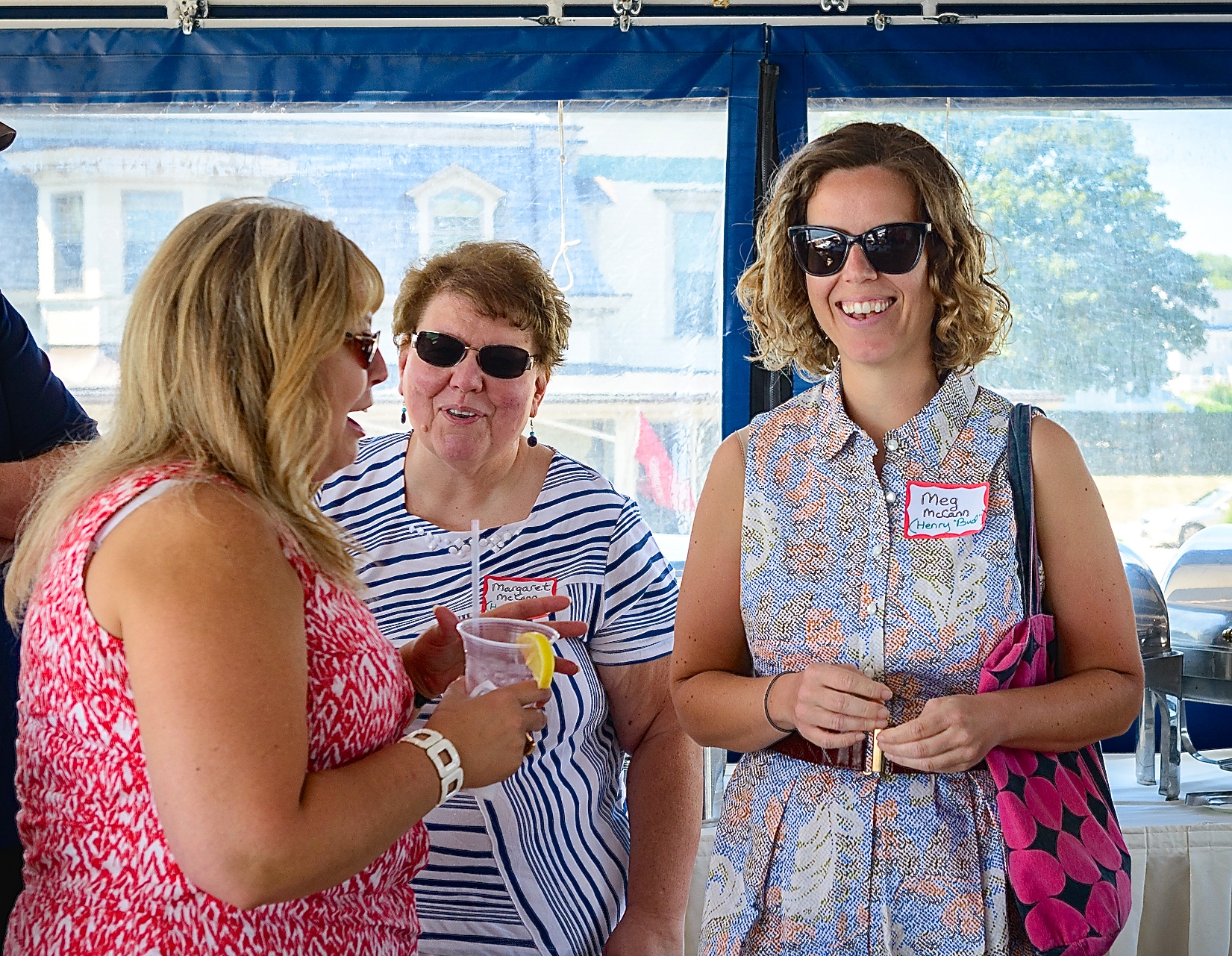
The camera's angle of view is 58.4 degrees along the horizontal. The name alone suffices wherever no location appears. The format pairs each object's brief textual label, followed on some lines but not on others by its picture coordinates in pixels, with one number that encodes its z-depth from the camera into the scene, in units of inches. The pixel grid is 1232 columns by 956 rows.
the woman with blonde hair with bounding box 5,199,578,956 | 41.0
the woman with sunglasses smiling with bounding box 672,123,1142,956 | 59.5
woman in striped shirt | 72.1
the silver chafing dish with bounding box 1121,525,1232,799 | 111.2
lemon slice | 55.6
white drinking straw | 75.2
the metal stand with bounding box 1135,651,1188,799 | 111.0
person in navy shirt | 66.5
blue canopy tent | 126.9
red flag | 137.8
